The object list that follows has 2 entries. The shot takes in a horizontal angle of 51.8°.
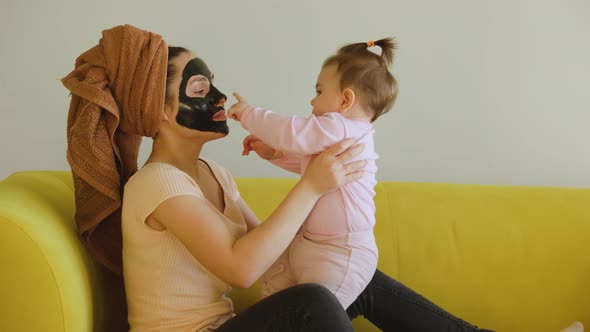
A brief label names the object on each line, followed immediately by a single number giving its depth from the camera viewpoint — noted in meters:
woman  1.26
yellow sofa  1.85
